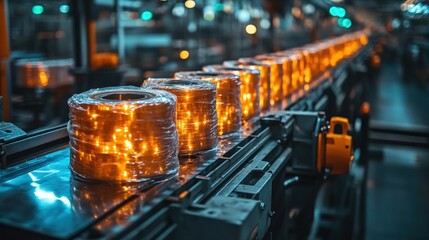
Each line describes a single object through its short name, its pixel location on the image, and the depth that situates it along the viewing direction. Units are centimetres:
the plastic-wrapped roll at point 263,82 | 277
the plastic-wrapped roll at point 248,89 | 242
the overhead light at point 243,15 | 1350
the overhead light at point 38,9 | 699
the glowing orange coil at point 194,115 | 177
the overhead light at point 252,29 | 1132
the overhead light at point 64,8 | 705
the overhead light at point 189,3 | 698
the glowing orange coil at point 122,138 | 144
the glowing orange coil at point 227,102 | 210
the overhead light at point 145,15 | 797
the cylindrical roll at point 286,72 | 341
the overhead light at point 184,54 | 1037
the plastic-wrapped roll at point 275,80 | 310
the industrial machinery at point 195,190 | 122
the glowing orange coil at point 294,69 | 358
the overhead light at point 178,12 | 1258
